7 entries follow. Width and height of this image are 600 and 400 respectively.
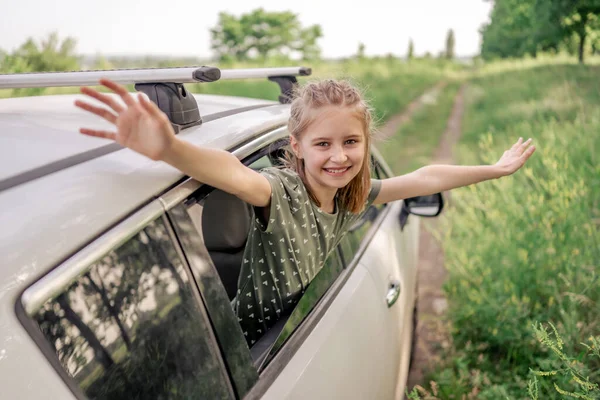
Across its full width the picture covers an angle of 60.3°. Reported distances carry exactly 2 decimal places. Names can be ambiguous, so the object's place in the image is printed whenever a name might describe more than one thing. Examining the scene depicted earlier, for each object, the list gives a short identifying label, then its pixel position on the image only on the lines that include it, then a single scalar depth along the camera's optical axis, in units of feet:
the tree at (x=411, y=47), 263.49
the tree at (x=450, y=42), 355.77
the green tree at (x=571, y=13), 47.42
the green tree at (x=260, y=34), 202.69
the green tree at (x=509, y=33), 89.81
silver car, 3.01
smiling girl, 5.49
